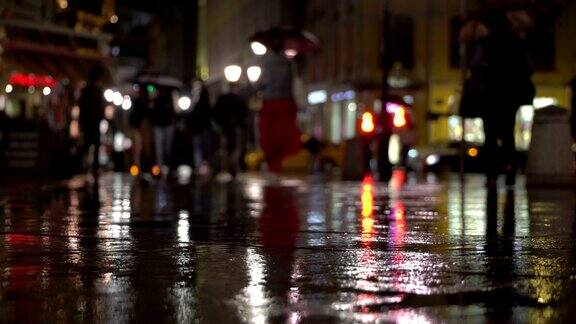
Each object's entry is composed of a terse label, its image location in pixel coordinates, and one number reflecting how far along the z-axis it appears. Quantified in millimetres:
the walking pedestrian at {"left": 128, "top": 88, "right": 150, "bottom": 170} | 20186
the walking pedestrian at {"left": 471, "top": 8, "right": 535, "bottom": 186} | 12992
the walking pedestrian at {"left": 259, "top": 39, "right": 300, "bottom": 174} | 17828
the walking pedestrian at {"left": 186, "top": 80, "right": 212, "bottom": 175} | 21562
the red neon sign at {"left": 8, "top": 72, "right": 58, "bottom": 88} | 29234
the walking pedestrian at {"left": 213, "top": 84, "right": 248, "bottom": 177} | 20906
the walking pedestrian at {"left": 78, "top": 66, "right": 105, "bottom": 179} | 17172
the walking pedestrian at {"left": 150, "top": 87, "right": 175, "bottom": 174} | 19953
